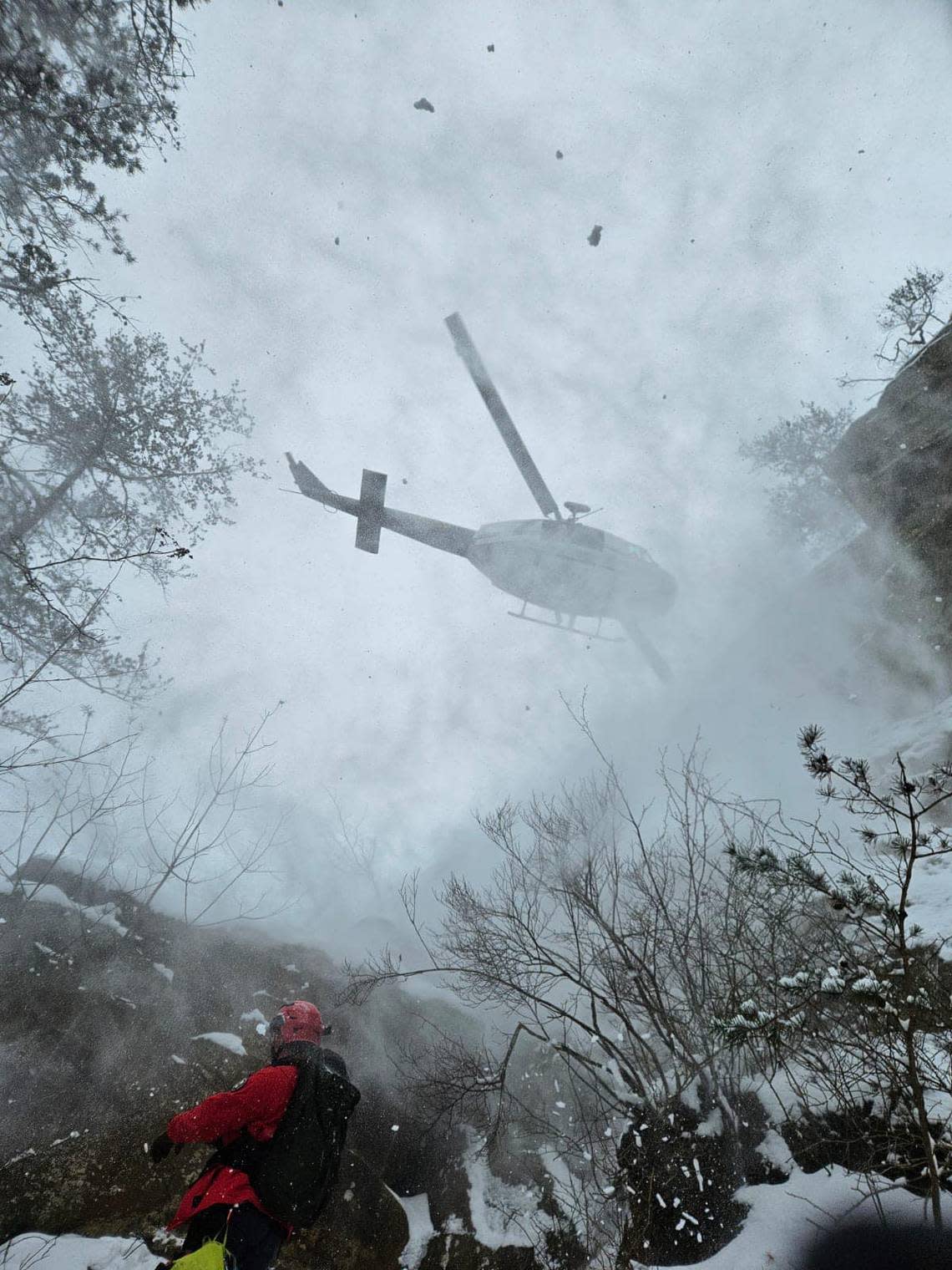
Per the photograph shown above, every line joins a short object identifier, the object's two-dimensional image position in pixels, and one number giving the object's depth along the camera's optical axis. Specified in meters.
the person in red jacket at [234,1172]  3.13
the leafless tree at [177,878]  11.55
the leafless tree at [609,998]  5.82
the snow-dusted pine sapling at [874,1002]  2.83
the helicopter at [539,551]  11.73
